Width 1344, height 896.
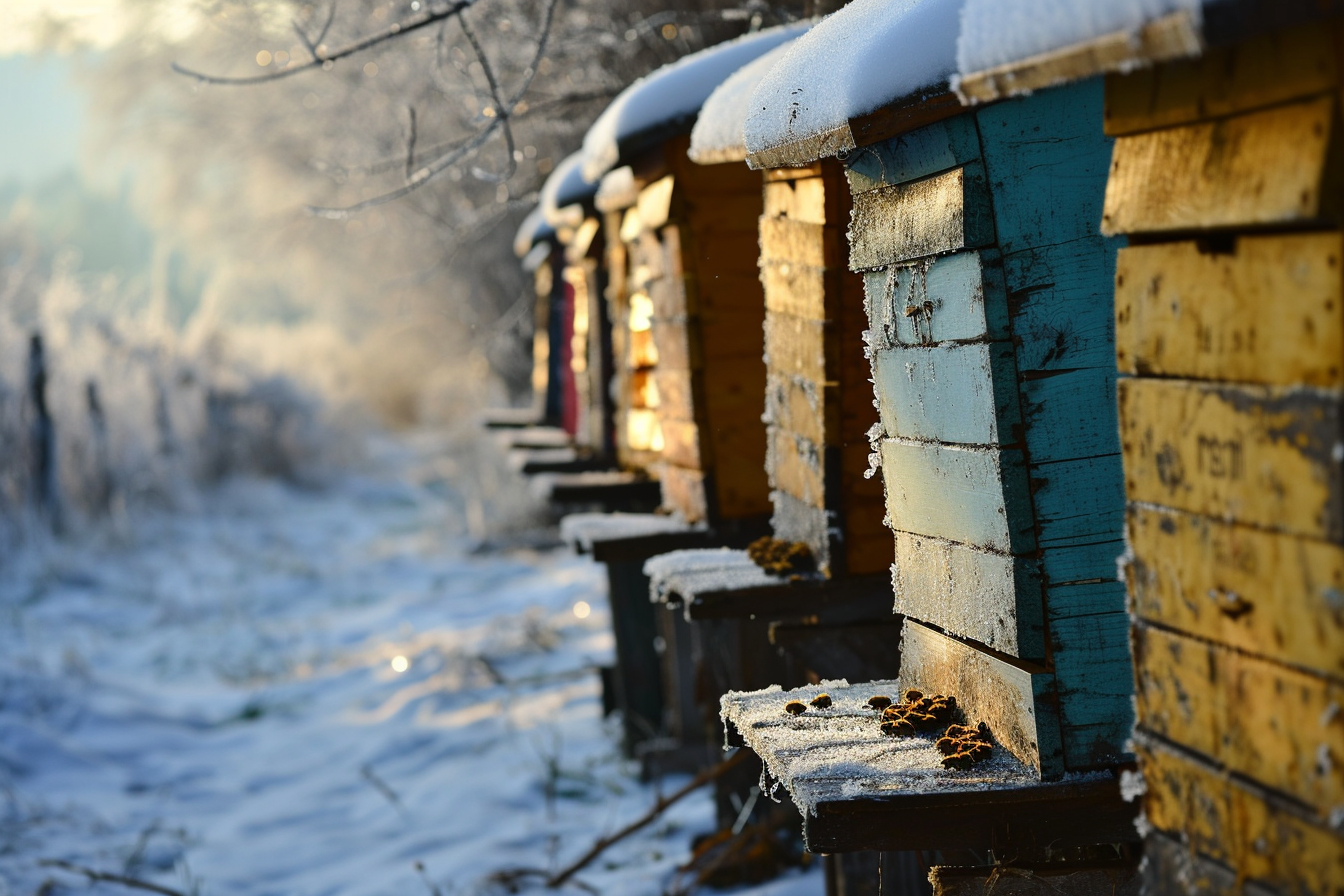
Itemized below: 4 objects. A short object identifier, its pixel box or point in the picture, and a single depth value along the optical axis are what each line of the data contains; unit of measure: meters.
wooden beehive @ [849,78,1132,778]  4.65
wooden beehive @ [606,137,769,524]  8.38
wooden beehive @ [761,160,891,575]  6.46
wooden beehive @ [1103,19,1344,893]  3.02
